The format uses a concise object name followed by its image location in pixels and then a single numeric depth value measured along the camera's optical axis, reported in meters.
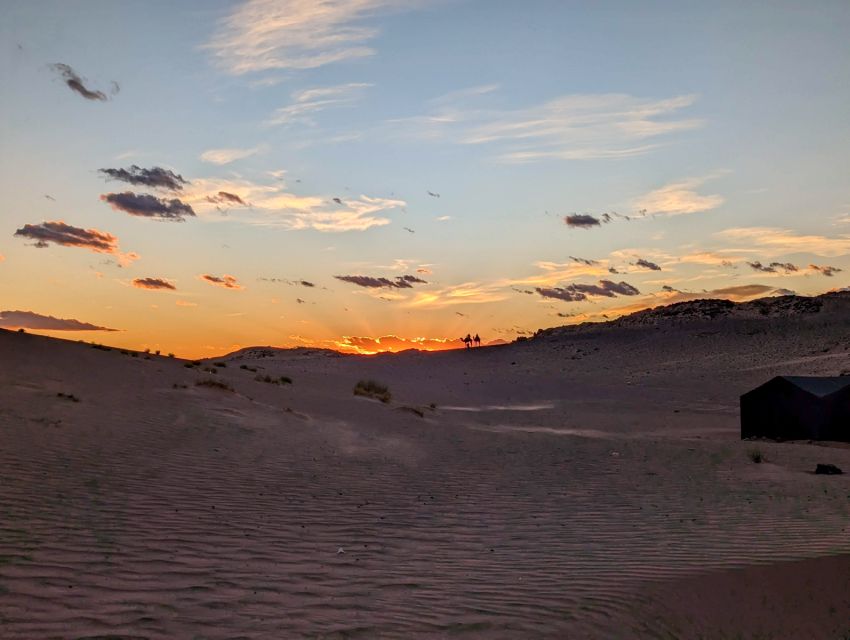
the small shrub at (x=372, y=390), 36.57
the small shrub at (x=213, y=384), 25.34
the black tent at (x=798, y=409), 27.97
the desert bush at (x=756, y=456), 20.55
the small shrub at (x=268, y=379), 35.09
